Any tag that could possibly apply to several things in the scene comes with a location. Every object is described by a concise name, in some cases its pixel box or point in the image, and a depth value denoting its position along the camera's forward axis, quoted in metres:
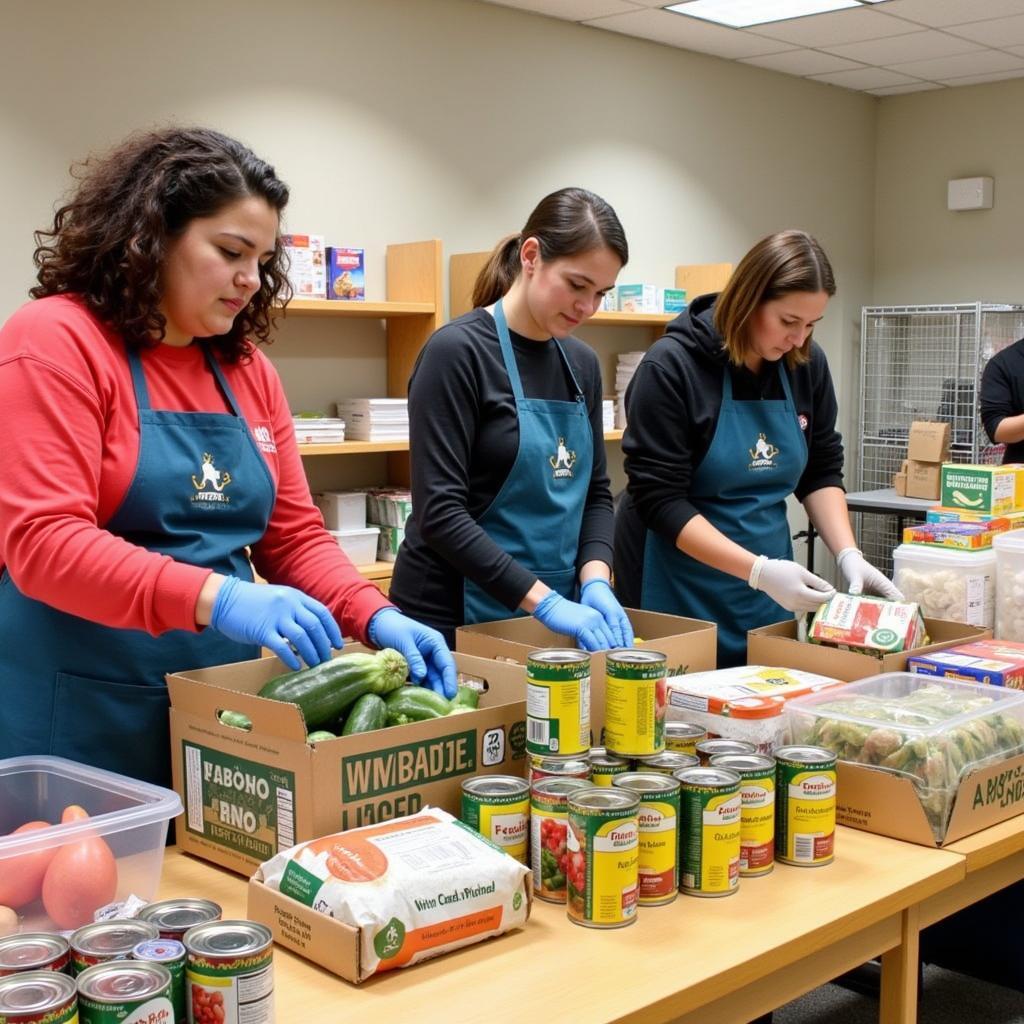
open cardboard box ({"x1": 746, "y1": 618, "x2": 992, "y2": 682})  2.01
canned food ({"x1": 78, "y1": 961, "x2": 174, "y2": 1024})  0.95
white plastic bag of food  1.25
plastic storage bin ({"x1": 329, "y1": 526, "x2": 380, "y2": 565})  4.59
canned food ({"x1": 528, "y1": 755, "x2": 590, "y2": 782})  1.46
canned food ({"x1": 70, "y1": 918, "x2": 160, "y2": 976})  1.03
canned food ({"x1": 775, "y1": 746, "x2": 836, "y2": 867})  1.55
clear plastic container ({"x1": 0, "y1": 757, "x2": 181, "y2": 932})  1.24
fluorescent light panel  5.16
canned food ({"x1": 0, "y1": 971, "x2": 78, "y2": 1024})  0.92
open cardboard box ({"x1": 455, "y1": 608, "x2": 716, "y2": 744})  1.77
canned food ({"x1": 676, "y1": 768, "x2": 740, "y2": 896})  1.43
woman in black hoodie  2.51
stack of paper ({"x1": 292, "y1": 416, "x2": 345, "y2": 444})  4.41
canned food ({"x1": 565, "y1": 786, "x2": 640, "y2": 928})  1.32
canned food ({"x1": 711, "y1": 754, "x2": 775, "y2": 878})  1.50
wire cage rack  6.32
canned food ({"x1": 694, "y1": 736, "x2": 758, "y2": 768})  1.59
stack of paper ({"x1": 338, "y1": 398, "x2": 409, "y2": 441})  4.60
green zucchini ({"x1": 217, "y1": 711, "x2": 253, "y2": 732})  1.53
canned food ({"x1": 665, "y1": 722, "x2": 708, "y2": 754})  1.62
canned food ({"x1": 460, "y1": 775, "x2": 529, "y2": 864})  1.42
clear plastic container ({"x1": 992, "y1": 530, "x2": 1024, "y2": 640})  2.37
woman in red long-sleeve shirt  1.56
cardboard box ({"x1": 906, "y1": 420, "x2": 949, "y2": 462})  5.93
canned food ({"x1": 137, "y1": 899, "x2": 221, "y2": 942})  1.10
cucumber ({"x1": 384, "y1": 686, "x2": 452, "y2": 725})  1.62
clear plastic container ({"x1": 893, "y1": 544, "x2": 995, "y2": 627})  2.40
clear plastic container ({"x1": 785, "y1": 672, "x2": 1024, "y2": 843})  1.65
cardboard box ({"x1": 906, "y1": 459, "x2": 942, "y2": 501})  5.90
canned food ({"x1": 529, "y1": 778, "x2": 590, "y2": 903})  1.40
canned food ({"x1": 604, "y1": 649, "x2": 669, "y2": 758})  1.49
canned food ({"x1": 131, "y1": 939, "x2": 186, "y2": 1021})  1.02
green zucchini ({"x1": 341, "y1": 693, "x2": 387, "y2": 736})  1.54
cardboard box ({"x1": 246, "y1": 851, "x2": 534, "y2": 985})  1.24
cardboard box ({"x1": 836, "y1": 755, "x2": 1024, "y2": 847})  1.65
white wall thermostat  6.76
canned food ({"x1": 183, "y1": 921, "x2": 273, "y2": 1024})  1.01
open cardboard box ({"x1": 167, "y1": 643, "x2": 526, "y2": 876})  1.43
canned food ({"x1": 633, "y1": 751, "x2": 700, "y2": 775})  1.50
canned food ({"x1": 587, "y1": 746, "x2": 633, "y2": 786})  1.48
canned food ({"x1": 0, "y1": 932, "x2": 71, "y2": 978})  1.00
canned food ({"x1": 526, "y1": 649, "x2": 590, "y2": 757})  1.49
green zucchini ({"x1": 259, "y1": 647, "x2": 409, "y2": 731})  1.56
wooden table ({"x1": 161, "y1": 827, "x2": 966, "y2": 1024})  1.22
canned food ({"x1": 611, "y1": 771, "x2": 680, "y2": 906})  1.39
